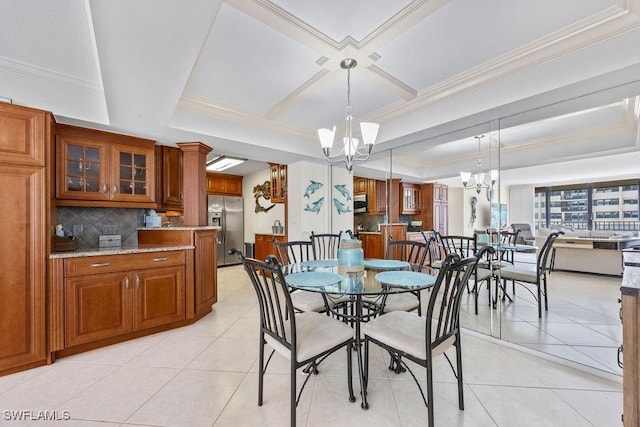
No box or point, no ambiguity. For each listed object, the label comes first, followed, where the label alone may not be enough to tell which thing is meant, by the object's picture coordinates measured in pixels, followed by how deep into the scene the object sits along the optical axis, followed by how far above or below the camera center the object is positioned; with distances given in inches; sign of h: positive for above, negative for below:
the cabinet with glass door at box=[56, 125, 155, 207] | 102.7 +19.8
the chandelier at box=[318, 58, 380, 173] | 85.7 +26.7
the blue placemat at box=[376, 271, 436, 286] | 67.7 -18.4
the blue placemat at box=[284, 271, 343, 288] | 68.6 -18.6
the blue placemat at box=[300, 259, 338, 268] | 92.3 -18.7
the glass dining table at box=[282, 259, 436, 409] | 64.8 -19.1
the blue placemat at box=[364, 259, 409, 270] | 88.4 -18.5
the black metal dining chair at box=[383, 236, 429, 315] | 84.7 -30.0
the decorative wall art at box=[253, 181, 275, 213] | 234.4 +19.1
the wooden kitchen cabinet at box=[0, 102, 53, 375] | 79.0 -6.2
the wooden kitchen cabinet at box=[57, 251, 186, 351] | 89.0 -30.7
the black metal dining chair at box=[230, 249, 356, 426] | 56.0 -29.8
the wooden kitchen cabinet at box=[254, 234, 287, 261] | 200.9 -26.0
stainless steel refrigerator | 240.9 -6.7
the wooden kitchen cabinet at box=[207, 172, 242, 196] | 242.1 +29.1
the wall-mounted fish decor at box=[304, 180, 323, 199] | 178.2 +18.3
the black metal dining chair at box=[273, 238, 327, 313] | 87.7 -31.0
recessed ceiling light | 186.5 +40.2
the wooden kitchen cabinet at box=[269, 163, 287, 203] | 193.0 +24.3
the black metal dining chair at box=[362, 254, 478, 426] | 54.3 -28.8
